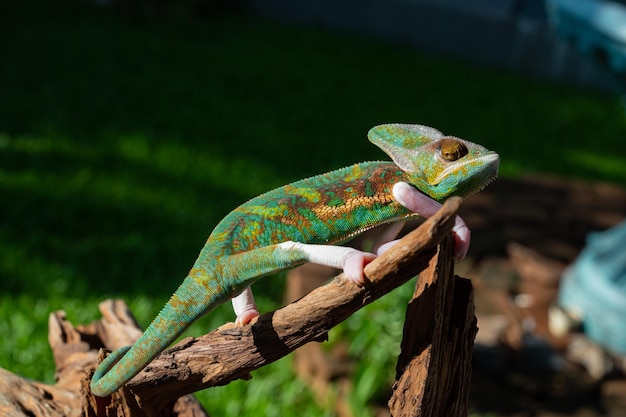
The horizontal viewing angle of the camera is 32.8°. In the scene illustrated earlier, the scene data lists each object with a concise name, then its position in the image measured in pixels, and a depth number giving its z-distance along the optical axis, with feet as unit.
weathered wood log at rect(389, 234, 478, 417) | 1.76
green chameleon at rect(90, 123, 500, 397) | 1.74
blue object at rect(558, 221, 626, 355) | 4.27
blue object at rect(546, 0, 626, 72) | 3.73
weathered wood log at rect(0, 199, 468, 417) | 1.66
